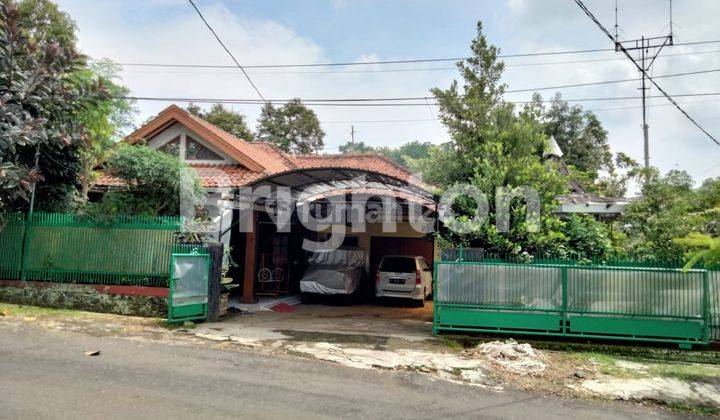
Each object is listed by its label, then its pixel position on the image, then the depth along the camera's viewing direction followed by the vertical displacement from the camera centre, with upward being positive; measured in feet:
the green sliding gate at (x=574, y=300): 25.04 -2.77
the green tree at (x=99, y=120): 35.70 +9.62
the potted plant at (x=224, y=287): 31.50 -3.17
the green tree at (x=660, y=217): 27.48 +2.42
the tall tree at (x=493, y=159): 28.99 +6.52
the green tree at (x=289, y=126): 114.93 +29.90
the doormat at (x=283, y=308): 37.66 -5.50
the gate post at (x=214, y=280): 30.07 -2.55
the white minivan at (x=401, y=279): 41.73 -2.97
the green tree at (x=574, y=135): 96.37 +25.11
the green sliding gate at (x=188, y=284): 27.91 -2.71
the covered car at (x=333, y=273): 40.96 -2.60
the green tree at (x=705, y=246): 14.92 +0.35
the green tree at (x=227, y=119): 102.37 +27.93
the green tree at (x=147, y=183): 31.96 +4.14
